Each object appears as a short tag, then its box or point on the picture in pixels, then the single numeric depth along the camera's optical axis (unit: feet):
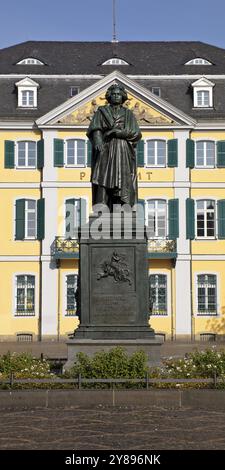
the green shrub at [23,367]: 33.98
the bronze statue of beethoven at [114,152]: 38.60
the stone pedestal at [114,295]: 35.83
